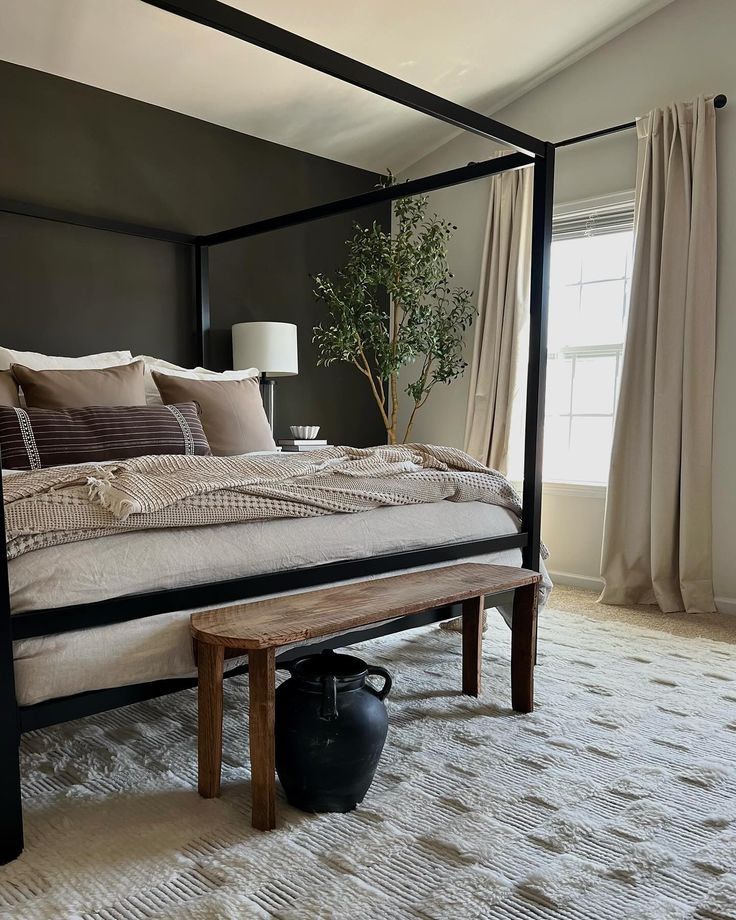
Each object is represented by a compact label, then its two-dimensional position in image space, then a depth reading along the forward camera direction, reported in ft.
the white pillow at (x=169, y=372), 11.85
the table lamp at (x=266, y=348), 13.89
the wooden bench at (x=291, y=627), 5.83
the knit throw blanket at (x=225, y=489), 6.06
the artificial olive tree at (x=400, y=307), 14.98
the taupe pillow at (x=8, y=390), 10.09
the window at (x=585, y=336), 14.26
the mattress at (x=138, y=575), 5.69
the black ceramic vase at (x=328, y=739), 5.99
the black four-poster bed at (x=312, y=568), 5.44
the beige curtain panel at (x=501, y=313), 15.02
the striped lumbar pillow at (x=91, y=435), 9.11
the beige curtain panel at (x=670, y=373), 12.45
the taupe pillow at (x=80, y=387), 10.21
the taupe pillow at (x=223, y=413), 11.41
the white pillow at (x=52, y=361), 10.84
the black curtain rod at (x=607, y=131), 12.26
